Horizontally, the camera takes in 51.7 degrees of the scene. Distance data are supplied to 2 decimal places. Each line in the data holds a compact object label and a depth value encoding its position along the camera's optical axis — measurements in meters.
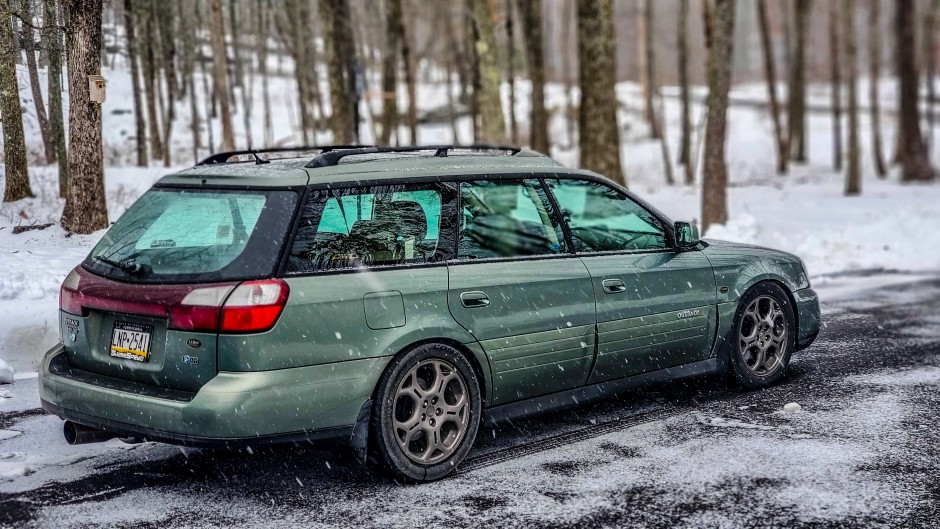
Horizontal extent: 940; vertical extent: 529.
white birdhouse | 9.80
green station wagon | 4.38
